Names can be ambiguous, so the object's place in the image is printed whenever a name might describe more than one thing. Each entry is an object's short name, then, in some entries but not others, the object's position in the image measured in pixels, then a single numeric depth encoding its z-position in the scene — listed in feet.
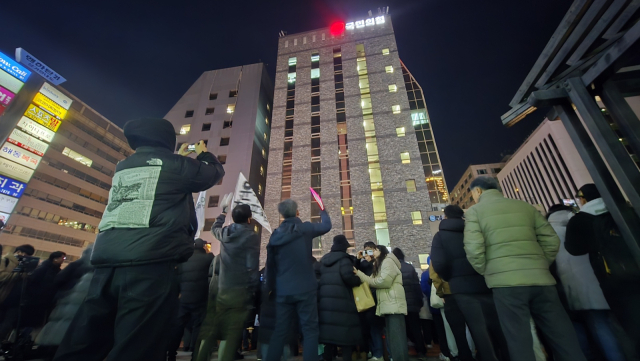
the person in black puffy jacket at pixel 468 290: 9.44
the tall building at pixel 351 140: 63.93
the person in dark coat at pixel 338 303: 11.40
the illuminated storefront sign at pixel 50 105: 61.41
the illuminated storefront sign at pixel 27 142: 56.13
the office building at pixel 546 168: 150.41
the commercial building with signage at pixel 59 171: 58.95
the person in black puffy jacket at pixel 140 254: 5.12
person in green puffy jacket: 7.67
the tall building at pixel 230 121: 82.40
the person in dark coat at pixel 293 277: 10.32
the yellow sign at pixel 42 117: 59.57
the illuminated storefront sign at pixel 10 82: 50.70
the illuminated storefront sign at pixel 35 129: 58.44
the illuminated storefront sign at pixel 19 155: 54.37
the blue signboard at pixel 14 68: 51.20
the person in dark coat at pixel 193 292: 12.67
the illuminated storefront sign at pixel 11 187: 53.31
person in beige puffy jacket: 11.82
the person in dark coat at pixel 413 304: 15.87
